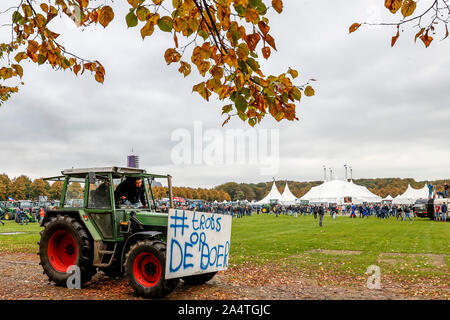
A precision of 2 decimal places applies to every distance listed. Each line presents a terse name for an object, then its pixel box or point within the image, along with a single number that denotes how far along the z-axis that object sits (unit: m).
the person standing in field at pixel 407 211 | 40.22
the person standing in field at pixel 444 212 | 37.72
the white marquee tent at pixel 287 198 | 68.38
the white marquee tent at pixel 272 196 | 69.44
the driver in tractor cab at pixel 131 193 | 7.88
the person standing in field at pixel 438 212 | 38.75
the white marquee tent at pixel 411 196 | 64.02
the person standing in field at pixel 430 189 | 49.00
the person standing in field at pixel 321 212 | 27.36
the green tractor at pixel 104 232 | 6.75
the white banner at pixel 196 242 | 6.39
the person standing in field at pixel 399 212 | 42.10
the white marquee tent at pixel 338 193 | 60.54
